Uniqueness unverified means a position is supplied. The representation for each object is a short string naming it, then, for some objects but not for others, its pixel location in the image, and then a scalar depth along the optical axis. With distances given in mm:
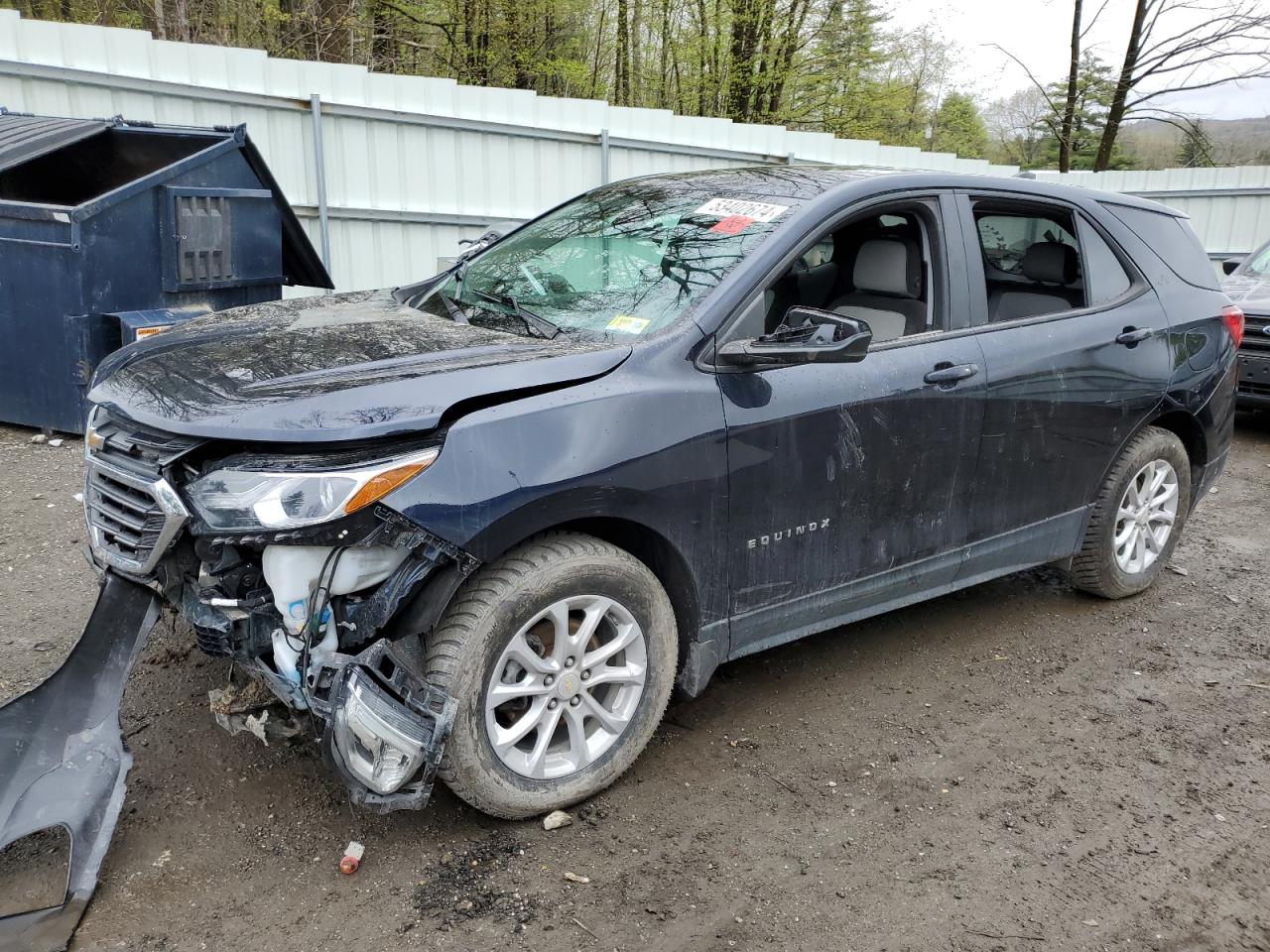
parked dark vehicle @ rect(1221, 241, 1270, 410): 8180
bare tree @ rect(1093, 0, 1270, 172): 19703
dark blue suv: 2580
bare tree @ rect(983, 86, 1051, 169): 24266
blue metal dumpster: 5930
